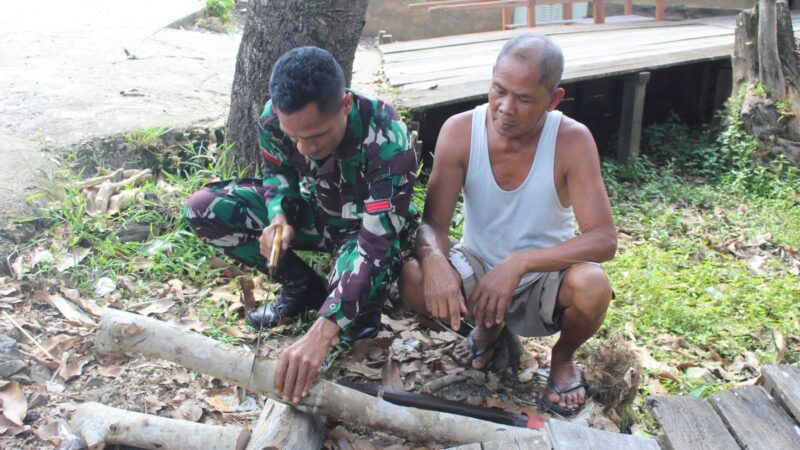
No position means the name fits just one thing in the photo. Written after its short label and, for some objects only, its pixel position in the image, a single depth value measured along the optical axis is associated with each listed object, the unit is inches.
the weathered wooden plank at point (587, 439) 99.3
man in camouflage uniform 108.4
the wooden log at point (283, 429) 100.6
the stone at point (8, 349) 124.1
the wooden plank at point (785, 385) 111.7
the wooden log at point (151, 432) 102.7
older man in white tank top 117.6
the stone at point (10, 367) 121.3
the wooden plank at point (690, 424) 106.7
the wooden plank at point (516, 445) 98.2
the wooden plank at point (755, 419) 107.0
